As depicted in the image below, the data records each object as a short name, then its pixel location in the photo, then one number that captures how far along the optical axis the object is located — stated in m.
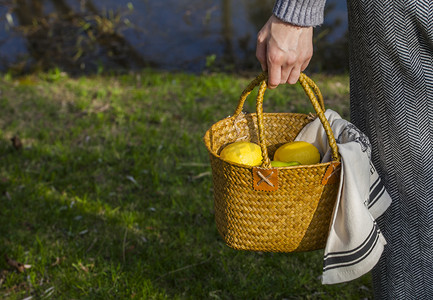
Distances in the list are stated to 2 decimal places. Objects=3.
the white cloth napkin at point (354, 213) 1.76
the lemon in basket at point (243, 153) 1.85
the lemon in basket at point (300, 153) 1.88
